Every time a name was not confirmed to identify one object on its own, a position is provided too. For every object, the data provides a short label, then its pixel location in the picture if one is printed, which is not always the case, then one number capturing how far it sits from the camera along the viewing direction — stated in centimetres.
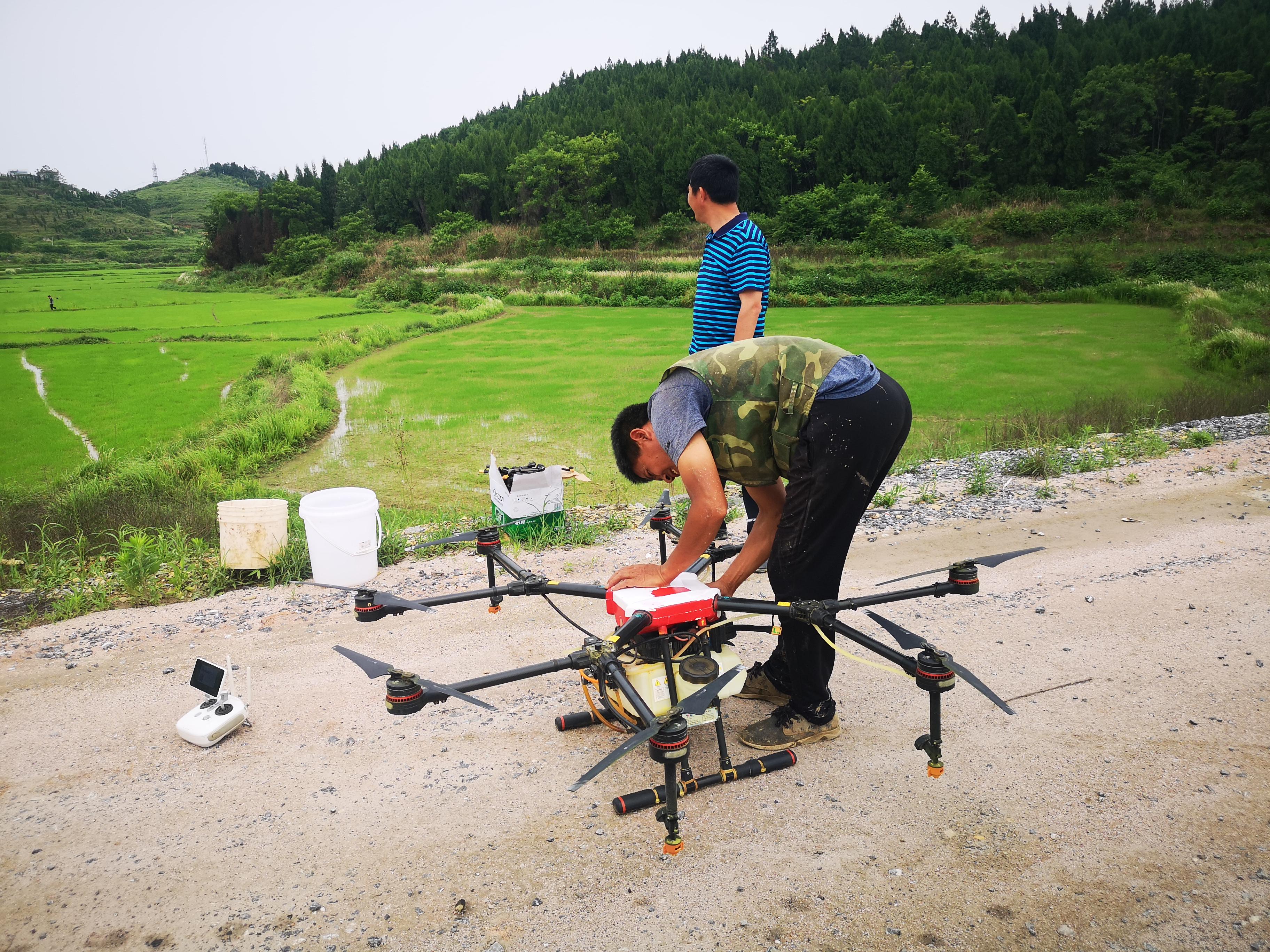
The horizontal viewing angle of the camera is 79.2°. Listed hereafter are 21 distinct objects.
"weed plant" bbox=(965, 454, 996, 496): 655
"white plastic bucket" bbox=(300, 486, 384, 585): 484
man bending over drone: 245
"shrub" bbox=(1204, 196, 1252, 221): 3334
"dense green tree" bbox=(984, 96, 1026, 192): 4700
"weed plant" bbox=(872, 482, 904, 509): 633
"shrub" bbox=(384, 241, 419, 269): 4438
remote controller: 307
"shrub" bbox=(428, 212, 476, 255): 5122
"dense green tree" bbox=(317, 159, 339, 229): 6166
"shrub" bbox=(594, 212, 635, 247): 4628
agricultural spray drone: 201
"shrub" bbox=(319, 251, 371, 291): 4241
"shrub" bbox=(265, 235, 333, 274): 4772
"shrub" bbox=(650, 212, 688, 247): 4591
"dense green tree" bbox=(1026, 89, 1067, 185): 4591
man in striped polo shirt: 362
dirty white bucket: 499
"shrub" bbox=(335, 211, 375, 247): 5384
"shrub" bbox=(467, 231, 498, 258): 4778
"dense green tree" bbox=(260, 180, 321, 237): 5538
